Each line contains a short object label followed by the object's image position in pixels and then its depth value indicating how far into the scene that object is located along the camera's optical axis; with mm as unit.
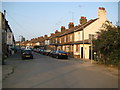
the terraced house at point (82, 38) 28506
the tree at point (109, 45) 15398
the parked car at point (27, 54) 25353
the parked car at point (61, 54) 27188
